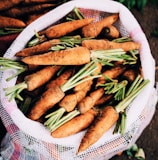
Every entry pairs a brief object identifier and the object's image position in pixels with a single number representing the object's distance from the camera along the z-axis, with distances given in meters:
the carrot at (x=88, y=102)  1.19
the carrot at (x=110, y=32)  1.29
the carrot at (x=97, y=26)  1.29
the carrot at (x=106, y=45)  1.23
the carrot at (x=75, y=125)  1.17
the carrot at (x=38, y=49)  1.24
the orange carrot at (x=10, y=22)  1.45
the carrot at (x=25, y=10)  1.46
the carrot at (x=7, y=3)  1.46
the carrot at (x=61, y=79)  1.21
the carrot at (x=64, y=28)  1.29
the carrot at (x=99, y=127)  1.17
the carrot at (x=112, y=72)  1.23
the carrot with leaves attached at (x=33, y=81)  1.19
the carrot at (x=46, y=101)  1.17
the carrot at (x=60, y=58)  1.19
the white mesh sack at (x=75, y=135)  1.18
